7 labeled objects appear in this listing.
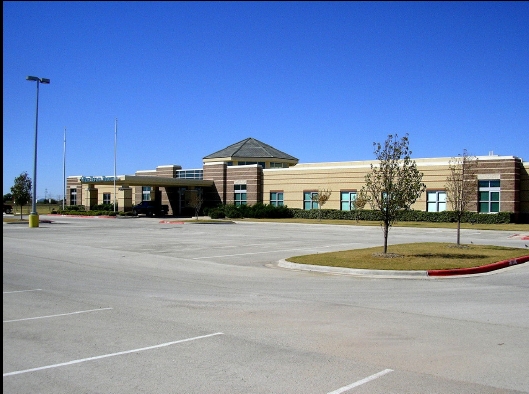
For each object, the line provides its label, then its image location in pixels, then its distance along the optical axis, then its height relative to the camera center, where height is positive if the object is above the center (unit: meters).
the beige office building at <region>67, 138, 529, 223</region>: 43.28 +2.26
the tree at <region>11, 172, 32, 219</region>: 51.09 +1.23
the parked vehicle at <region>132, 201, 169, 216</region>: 63.03 -0.59
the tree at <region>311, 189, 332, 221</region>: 49.94 +0.86
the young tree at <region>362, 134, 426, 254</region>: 18.02 +0.74
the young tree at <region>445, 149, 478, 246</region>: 22.50 +0.65
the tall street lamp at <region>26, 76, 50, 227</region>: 38.59 +1.71
